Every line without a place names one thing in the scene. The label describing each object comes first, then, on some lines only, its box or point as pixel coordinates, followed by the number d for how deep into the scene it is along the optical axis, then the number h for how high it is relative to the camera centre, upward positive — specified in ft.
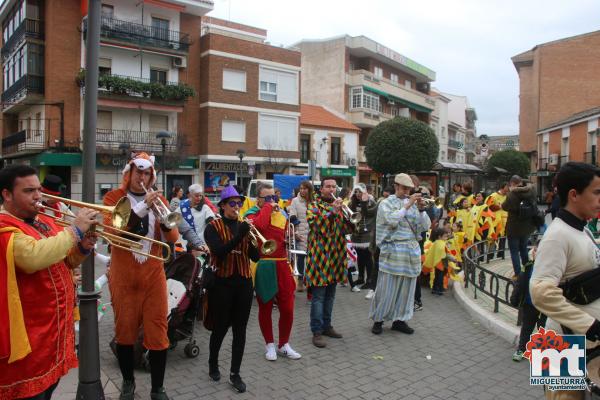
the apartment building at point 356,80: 128.88 +30.30
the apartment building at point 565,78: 119.85 +29.34
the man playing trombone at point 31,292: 8.18 -2.12
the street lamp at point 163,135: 54.02 +5.50
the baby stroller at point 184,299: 15.47 -4.01
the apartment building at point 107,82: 79.71 +17.86
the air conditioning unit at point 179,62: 90.41 +23.66
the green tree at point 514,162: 130.11 +7.01
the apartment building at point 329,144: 114.93 +10.28
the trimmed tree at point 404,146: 104.63 +8.91
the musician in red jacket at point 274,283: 16.01 -3.49
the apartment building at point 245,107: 93.09 +16.23
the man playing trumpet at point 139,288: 12.04 -2.79
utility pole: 11.60 -2.19
